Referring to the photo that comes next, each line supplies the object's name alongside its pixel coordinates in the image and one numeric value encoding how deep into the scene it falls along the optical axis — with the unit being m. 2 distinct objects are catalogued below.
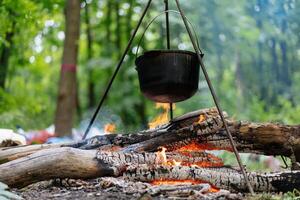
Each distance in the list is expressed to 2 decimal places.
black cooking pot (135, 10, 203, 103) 3.97
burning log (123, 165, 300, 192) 3.60
